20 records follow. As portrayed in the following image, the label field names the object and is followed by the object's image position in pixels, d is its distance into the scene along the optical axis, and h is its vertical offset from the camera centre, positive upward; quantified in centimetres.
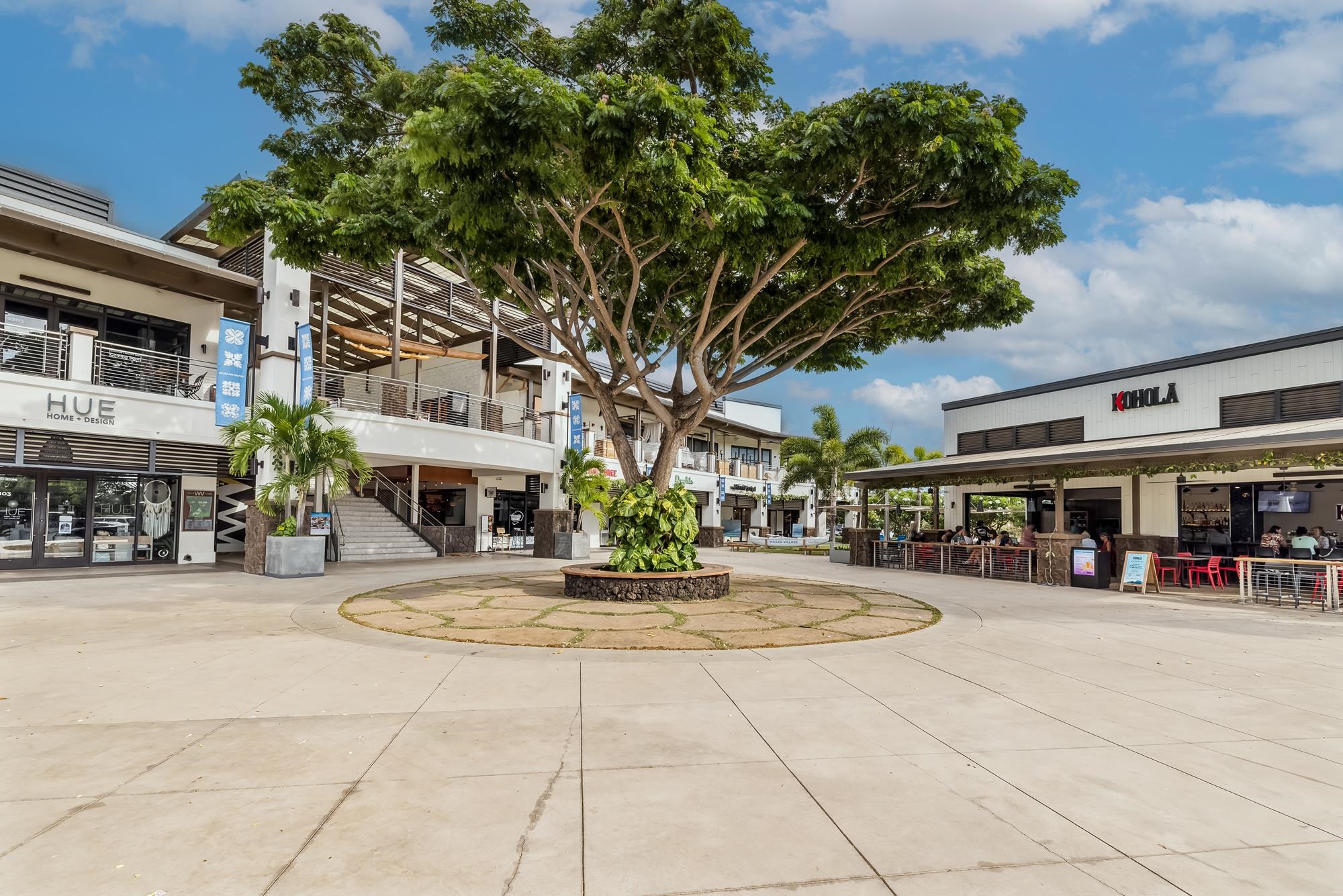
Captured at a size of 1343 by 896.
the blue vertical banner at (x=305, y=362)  1712 +286
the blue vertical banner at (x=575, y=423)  2448 +222
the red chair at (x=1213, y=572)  1581 -159
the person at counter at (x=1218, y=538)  1805 -92
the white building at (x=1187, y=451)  1481 +106
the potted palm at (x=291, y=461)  1500 +41
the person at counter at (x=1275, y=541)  1566 -83
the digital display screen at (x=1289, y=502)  1723 +5
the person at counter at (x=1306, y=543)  1508 -81
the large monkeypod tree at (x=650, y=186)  831 +406
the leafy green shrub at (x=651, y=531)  1206 -73
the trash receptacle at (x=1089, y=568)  1605 -158
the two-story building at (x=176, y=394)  1537 +223
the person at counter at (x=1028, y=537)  1784 -99
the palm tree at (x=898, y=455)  4556 +273
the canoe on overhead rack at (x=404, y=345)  2230 +449
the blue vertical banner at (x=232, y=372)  1564 +237
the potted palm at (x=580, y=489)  2155 -6
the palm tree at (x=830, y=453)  3497 +201
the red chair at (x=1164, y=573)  1698 -178
